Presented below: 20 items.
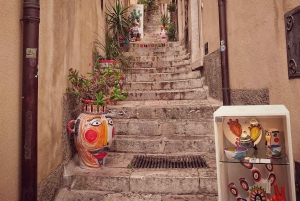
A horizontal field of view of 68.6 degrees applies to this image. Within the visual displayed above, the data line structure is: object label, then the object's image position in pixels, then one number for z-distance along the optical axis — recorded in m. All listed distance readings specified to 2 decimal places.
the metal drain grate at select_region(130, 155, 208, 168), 2.28
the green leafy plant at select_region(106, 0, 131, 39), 5.14
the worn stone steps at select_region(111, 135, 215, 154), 2.57
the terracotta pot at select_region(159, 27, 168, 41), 9.15
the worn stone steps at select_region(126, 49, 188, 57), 5.78
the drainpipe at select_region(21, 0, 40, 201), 1.46
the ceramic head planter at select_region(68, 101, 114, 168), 2.07
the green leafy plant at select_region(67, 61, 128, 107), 2.21
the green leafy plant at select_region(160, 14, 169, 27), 9.49
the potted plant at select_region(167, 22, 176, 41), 8.40
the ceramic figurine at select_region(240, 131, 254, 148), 1.48
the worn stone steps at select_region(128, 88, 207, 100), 3.82
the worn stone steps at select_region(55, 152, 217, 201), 1.96
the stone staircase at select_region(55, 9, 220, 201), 1.98
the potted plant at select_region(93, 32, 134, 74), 4.06
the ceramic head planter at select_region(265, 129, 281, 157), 1.40
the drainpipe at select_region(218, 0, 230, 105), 2.86
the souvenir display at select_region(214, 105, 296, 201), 1.38
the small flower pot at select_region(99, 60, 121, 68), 4.04
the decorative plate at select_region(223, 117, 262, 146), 1.54
